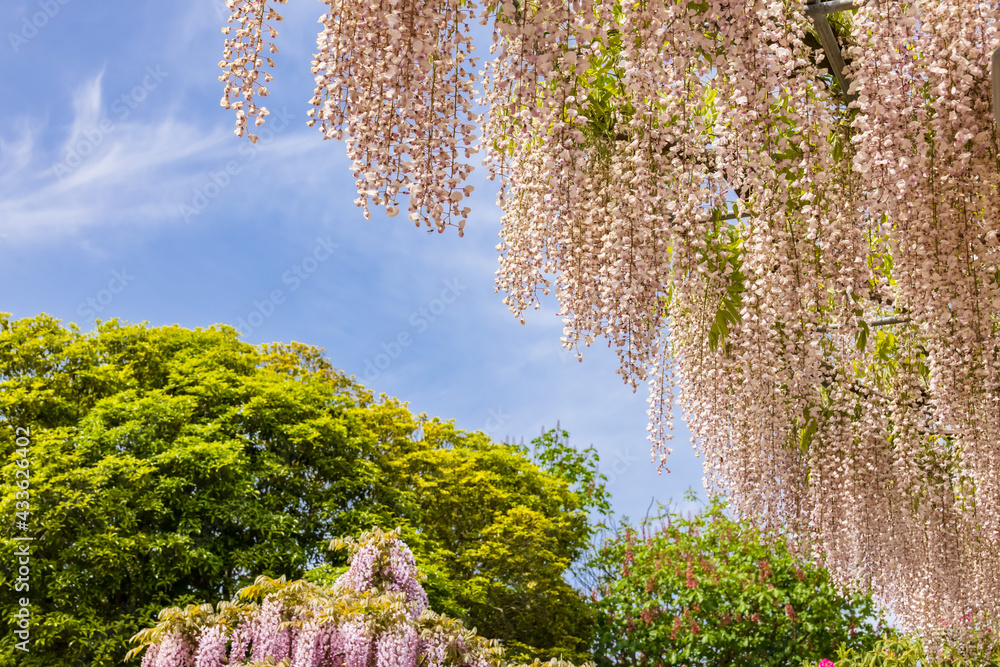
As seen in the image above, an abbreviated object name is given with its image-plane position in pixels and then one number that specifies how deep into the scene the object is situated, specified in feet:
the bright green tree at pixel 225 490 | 25.11
